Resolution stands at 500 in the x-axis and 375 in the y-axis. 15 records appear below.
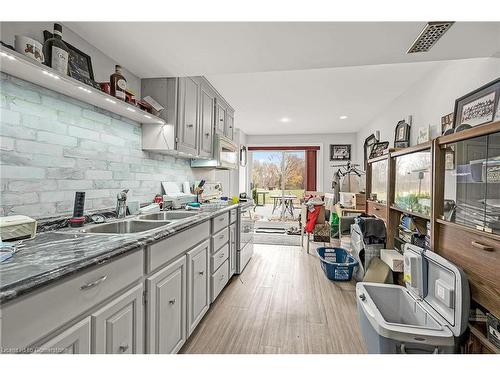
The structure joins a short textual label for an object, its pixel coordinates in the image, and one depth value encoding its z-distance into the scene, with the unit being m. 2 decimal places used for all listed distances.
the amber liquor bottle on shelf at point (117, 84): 1.69
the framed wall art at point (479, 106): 1.75
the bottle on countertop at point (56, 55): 1.26
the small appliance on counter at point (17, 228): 1.05
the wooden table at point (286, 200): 6.80
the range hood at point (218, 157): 3.28
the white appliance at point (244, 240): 3.03
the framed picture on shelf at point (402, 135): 3.13
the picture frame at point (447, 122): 2.24
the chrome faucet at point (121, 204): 1.83
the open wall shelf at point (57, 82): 1.06
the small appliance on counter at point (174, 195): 2.50
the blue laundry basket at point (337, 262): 2.89
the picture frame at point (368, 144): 4.64
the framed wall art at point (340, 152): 6.24
